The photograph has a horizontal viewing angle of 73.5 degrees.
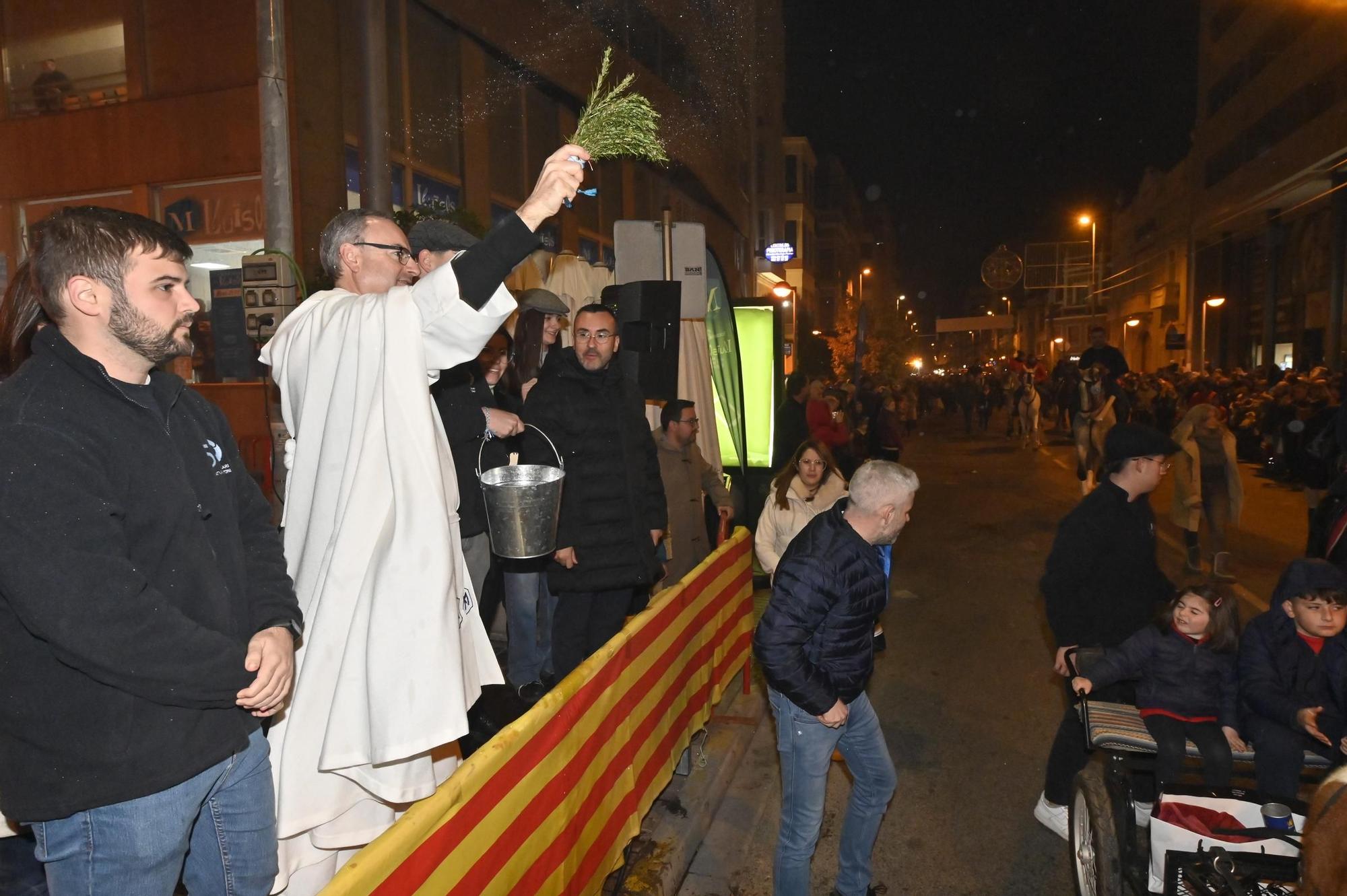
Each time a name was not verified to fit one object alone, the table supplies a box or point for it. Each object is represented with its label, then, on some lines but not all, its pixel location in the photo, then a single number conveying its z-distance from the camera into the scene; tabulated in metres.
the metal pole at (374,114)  6.72
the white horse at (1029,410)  24.17
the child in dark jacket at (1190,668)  3.98
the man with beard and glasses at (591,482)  4.73
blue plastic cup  3.08
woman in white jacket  6.19
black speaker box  6.38
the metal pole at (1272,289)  33.28
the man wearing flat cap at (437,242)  3.09
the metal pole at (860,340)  11.65
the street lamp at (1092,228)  54.97
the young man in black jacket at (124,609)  1.77
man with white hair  3.41
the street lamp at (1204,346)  37.47
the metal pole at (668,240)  7.18
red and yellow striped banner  2.08
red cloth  3.19
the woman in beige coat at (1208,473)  9.40
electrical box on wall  6.71
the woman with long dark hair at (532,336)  5.82
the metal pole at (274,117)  6.45
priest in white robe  2.31
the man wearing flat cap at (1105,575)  4.38
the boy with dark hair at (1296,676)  3.74
